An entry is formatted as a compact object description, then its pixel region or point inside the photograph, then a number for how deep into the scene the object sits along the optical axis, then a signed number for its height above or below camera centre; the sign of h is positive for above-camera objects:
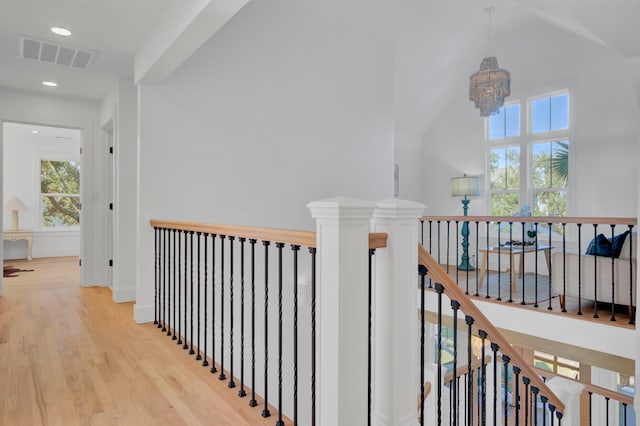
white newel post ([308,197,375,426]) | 1.33 -0.34
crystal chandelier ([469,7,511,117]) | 4.96 +1.51
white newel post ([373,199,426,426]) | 1.46 -0.40
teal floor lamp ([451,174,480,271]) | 6.29 +0.27
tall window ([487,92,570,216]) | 5.84 +0.81
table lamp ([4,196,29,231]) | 7.23 +0.04
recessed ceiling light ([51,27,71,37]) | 3.14 +1.43
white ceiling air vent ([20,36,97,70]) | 3.37 +1.41
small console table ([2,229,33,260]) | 7.02 -0.46
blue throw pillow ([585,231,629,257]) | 3.56 -0.34
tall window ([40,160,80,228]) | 7.75 +0.33
